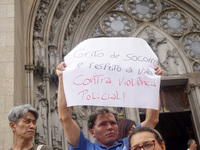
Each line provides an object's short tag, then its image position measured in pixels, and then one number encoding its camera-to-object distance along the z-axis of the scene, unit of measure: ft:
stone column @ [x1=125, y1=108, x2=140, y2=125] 26.01
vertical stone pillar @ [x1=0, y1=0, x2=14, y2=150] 15.56
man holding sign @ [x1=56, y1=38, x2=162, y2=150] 8.12
